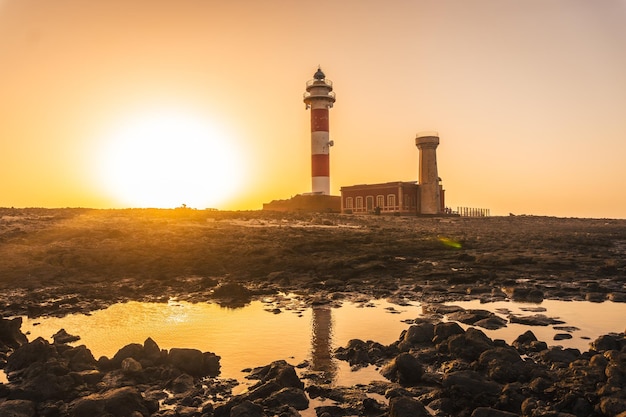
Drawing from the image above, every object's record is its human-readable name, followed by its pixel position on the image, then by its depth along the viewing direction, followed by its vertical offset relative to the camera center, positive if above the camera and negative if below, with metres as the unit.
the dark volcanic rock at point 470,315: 10.60 -2.29
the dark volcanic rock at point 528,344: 8.21 -2.23
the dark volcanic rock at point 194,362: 7.55 -2.33
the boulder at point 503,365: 6.73 -2.15
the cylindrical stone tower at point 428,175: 52.31 +4.13
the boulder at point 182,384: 6.86 -2.45
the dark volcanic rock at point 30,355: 7.65 -2.24
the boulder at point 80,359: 7.44 -2.28
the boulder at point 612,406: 5.51 -2.19
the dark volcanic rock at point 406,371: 7.06 -2.29
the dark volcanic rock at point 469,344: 7.77 -2.12
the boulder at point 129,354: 7.64 -2.25
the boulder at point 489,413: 5.57 -2.29
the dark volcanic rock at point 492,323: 10.12 -2.31
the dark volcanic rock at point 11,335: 9.19 -2.34
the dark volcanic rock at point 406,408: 5.59 -2.26
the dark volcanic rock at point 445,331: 8.61 -2.09
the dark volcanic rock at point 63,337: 9.49 -2.45
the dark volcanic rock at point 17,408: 5.82 -2.38
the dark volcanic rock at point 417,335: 8.67 -2.22
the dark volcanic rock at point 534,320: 10.46 -2.33
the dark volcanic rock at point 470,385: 6.30 -2.25
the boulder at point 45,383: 6.45 -2.32
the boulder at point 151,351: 7.74 -2.24
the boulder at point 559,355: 7.45 -2.20
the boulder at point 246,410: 5.65 -2.30
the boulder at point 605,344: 8.07 -2.17
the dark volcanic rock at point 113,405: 5.84 -2.33
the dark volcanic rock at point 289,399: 6.18 -2.38
